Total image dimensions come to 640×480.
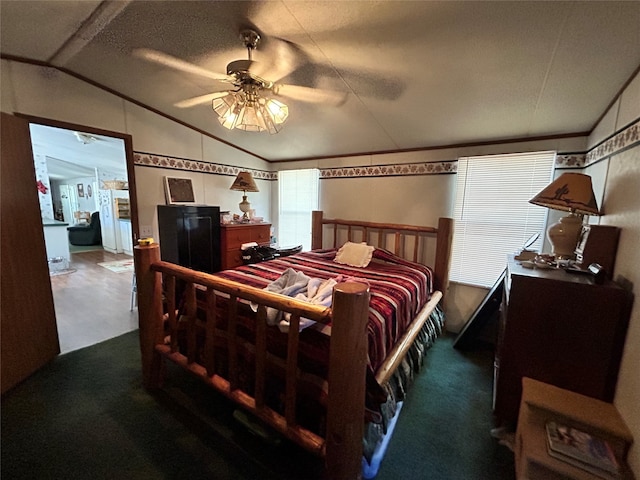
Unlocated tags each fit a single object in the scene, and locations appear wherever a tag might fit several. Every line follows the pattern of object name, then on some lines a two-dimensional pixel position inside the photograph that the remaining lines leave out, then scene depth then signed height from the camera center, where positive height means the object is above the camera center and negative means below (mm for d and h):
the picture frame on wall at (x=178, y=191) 2910 +139
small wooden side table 1054 -952
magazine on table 992 -954
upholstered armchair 6883 -832
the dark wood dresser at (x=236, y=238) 3170 -426
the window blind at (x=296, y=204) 3664 +26
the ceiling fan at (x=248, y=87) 1487 +719
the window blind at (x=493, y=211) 2314 -3
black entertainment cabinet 2762 -351
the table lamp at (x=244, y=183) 3217 +264
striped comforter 1457 -590
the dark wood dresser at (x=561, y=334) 1251 -619
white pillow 2654 -495
